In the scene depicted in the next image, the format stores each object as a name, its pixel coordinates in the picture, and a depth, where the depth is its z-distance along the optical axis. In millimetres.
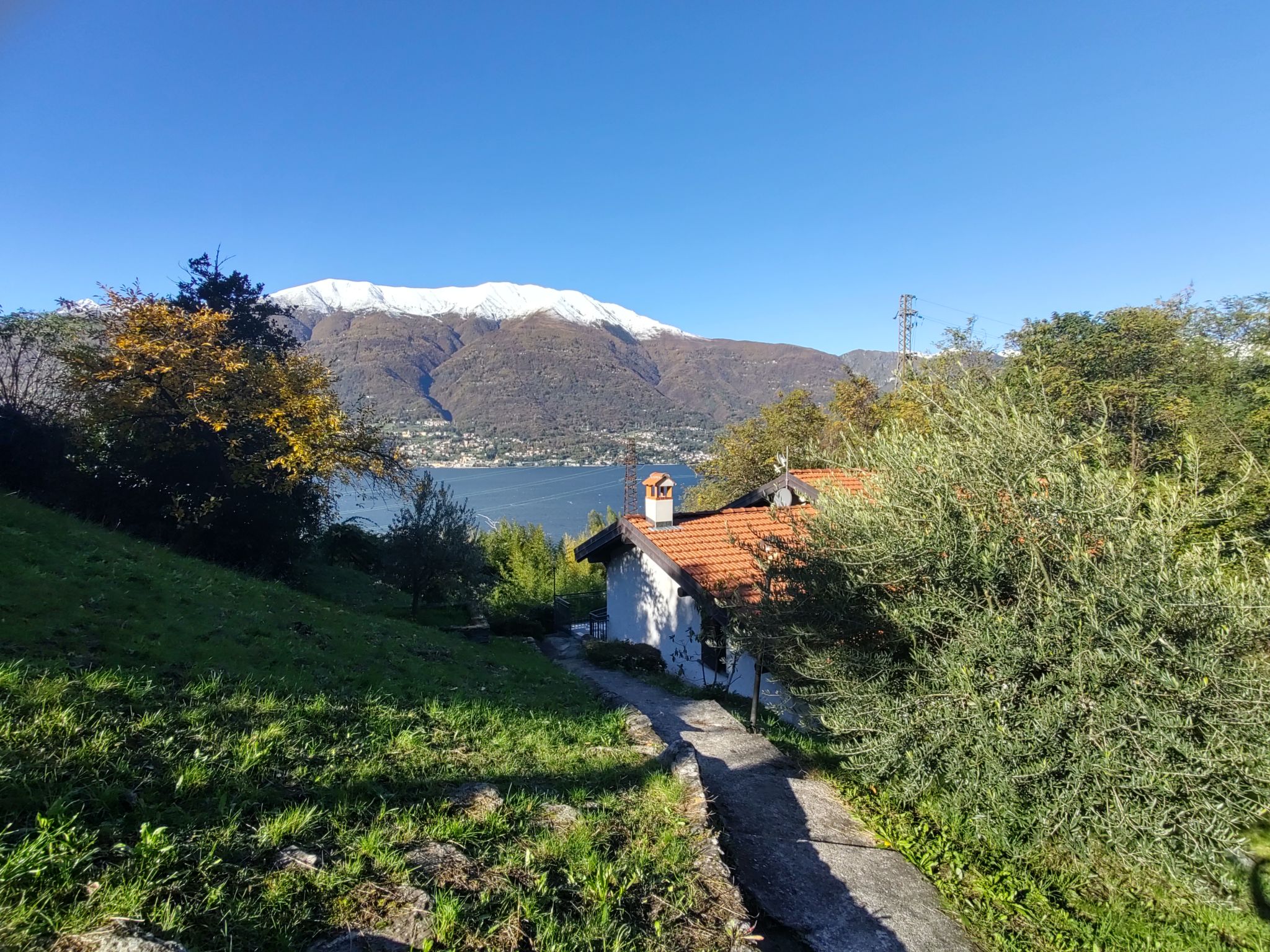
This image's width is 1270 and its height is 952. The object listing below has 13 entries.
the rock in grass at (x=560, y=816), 4473
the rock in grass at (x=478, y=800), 4441
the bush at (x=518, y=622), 21469
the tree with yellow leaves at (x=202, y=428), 15680
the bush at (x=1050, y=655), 5449
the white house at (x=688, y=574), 13914
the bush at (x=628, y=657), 15477
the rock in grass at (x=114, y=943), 2533
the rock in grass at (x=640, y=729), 6961
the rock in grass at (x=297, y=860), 3436
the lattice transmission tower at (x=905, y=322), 33531
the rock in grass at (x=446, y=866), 3594
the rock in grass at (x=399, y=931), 3018
